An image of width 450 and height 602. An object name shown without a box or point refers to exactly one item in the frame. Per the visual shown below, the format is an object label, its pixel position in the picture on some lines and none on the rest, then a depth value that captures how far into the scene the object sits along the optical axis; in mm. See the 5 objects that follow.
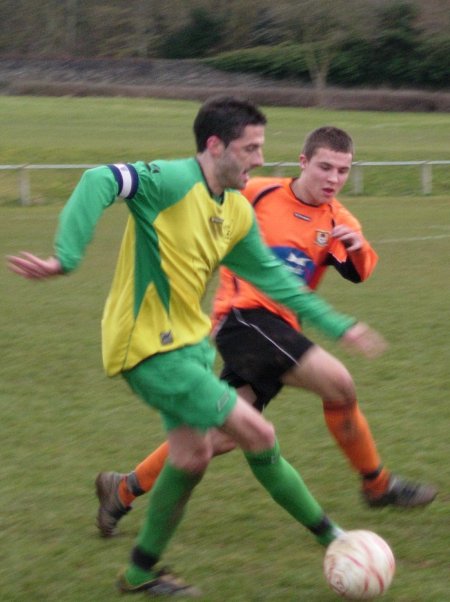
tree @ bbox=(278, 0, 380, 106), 100187
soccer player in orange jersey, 9148
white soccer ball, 7570
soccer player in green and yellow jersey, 7516
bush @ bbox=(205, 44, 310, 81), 100937
